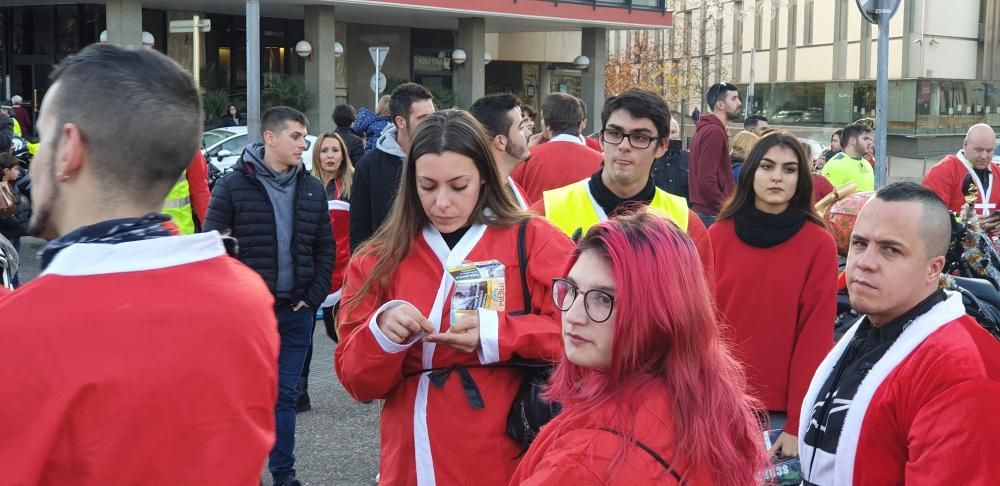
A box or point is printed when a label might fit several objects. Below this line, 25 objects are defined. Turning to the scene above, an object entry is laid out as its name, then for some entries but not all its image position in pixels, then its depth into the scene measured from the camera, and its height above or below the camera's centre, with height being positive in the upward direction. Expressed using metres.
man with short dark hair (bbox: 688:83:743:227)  9.00 -0.18
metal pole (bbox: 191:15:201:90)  14.56 +1.50
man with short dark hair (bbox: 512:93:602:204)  6.81 -0.10
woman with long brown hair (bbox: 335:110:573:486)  3.08 -0.52
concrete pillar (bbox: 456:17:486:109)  34.81 +2.75
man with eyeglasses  4.19 -0.13
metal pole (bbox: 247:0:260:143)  17.05 +1.22
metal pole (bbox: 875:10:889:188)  7.93 +0.38
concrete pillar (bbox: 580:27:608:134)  38.03 +2.87
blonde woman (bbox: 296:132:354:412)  7.25 -0.35
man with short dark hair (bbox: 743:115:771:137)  12.66 +0.30
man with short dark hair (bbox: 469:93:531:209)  5.22 +0.08
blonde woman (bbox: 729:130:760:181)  10.26 +0.00
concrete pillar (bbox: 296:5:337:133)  31.12 +2.37
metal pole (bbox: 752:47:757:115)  42.28 +2.35
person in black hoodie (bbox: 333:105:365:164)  9.72 +0.13
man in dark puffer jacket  5.74 -0.49
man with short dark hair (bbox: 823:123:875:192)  10.23 -0.15
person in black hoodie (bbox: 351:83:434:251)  5.84 -0.17
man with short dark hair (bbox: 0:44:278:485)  1.61 -0.29
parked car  19.88 -0.06
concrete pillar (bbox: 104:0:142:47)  27.36 +3.25
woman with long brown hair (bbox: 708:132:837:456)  4.32 -0.59
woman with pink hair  1.95 -0.48
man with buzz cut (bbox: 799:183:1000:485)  2.39 -0.58
